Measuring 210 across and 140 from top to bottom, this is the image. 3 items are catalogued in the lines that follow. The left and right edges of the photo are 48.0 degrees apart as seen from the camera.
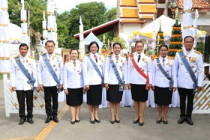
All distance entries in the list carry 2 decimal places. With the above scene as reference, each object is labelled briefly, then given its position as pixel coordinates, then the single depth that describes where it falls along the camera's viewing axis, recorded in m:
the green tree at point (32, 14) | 30.38
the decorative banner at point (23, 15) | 8.45
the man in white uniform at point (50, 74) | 5.07
